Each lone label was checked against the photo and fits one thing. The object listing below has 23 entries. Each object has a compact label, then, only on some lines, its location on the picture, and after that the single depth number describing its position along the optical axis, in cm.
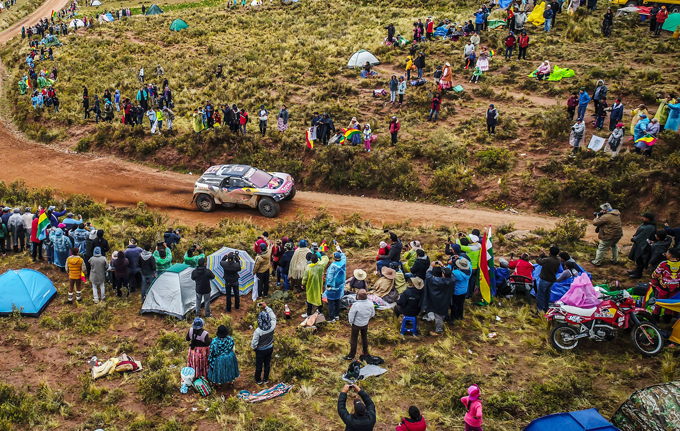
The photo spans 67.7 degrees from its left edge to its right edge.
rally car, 1975
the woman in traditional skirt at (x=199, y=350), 1012
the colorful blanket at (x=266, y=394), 997
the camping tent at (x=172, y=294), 1306
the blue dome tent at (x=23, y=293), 1312
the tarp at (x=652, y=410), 764
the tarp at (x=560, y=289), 1134
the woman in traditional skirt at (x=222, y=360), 984
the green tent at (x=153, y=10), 5359
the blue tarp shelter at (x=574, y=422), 735
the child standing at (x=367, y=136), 2322
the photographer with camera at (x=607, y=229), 1338
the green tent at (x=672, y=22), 2943
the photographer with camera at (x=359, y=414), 729
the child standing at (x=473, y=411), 785
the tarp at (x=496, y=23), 3453
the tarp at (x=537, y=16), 3381
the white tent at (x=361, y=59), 3241
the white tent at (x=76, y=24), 4785
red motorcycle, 1010
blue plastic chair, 1166
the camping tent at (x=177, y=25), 4569
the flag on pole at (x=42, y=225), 1598
